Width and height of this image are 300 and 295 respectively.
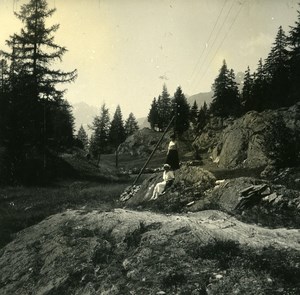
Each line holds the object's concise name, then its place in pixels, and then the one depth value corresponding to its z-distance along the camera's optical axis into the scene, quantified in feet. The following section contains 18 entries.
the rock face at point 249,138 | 102.63
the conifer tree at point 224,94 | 246.06
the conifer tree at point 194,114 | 292.53
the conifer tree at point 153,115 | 341.21
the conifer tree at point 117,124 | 296.30
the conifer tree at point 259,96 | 178.39
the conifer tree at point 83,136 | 354.23
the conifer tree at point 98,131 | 241.59
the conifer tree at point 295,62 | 146.20
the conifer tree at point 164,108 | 334.44
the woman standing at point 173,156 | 55.16
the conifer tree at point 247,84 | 237.45
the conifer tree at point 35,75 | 102.83
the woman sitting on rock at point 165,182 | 51.03
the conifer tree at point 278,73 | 159.63
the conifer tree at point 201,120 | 263.49
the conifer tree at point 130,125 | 372.99
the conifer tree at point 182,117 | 271.69
